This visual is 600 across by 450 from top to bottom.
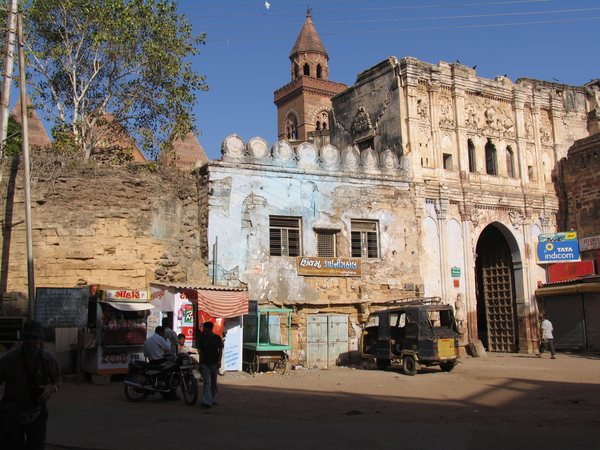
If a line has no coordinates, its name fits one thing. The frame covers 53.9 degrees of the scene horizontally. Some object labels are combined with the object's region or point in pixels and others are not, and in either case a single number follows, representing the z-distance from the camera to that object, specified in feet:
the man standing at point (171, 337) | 36.32
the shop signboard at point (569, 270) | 69.67
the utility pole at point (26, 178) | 40.71
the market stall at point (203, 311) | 45.42
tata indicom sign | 71.46
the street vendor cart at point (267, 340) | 47.80
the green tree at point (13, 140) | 69.95
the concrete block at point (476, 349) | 61.93
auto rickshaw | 46.26
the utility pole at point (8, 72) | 48.85
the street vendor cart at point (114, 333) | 39.93
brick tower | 157.17
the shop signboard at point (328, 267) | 55.83
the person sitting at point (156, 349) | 32.58
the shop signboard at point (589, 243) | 70.03
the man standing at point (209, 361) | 30.32
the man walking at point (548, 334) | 59.77
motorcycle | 31.81
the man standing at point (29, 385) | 16.02
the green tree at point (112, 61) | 57.67
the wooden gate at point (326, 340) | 54.90
